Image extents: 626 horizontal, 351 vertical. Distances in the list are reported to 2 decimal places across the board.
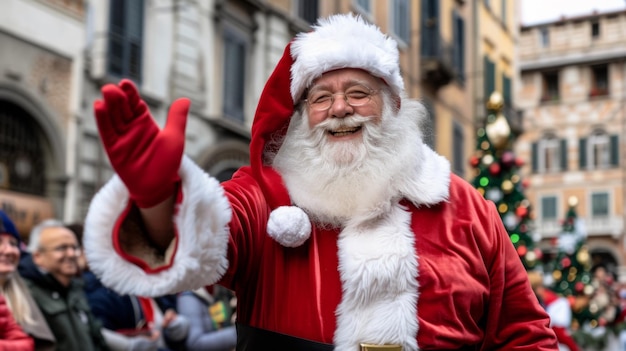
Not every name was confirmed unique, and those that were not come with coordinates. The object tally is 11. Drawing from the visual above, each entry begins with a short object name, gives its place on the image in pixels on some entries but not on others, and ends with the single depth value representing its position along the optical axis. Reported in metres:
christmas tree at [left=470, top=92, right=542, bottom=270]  9.59
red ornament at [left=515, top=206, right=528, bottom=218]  9.53
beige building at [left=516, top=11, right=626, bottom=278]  34.84
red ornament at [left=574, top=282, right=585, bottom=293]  12.01
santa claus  2.11
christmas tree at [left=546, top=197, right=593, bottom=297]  12.12
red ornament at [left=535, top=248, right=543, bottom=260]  9.43
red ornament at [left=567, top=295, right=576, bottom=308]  11.27
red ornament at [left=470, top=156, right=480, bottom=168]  9.84
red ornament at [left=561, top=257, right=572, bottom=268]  12.32
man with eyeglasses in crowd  4.77
